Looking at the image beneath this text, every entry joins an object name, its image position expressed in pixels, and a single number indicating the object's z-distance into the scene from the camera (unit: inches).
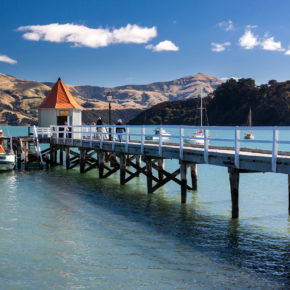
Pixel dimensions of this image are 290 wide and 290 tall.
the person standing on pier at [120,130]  1014.4
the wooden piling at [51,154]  1400.6
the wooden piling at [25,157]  1290.6
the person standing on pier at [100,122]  1192.2
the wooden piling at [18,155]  1358.9
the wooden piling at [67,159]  1301.7
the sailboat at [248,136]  3688.7
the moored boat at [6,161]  1229.7
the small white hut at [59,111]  1453.0
